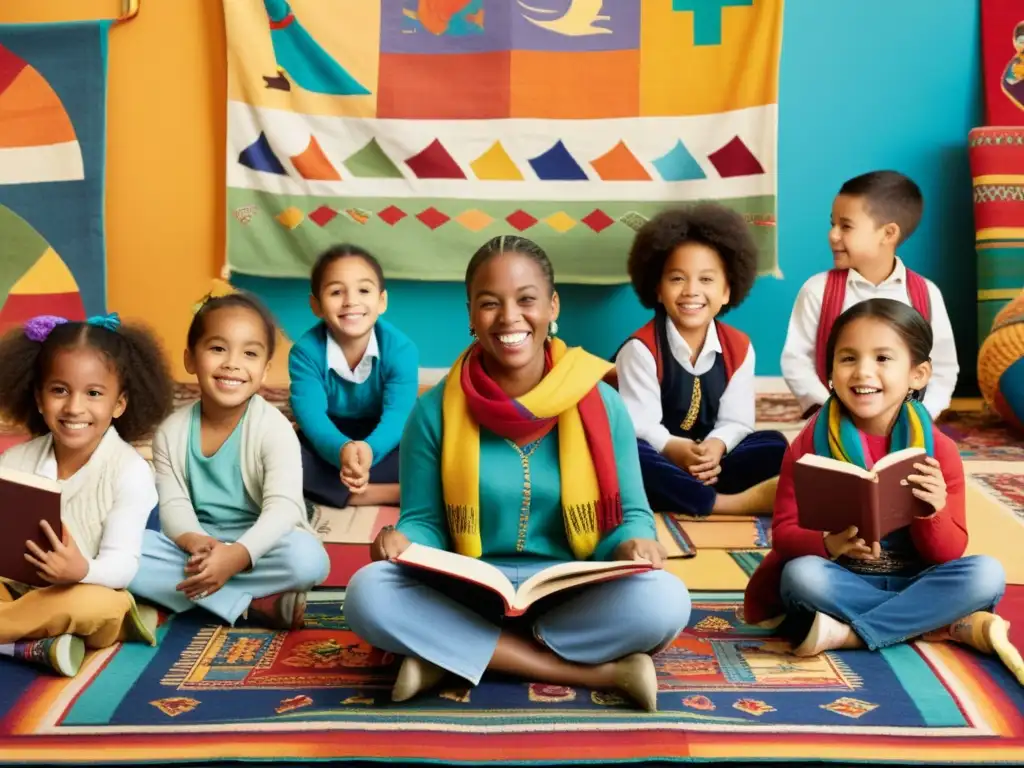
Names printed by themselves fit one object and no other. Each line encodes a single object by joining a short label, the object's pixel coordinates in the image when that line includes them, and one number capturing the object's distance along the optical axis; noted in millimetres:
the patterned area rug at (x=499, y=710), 1664
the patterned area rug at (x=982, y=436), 3553
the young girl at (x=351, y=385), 3061
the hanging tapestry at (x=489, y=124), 4164
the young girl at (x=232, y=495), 2172
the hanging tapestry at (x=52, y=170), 4301
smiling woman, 1839
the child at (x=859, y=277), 3318
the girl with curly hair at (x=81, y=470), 1974
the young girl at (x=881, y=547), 2020
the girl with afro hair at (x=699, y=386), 2979
